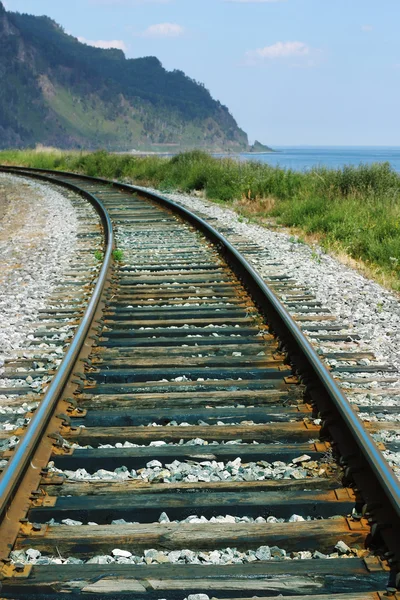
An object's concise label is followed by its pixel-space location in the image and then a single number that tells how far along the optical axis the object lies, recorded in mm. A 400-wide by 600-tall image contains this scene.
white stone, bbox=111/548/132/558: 5492
